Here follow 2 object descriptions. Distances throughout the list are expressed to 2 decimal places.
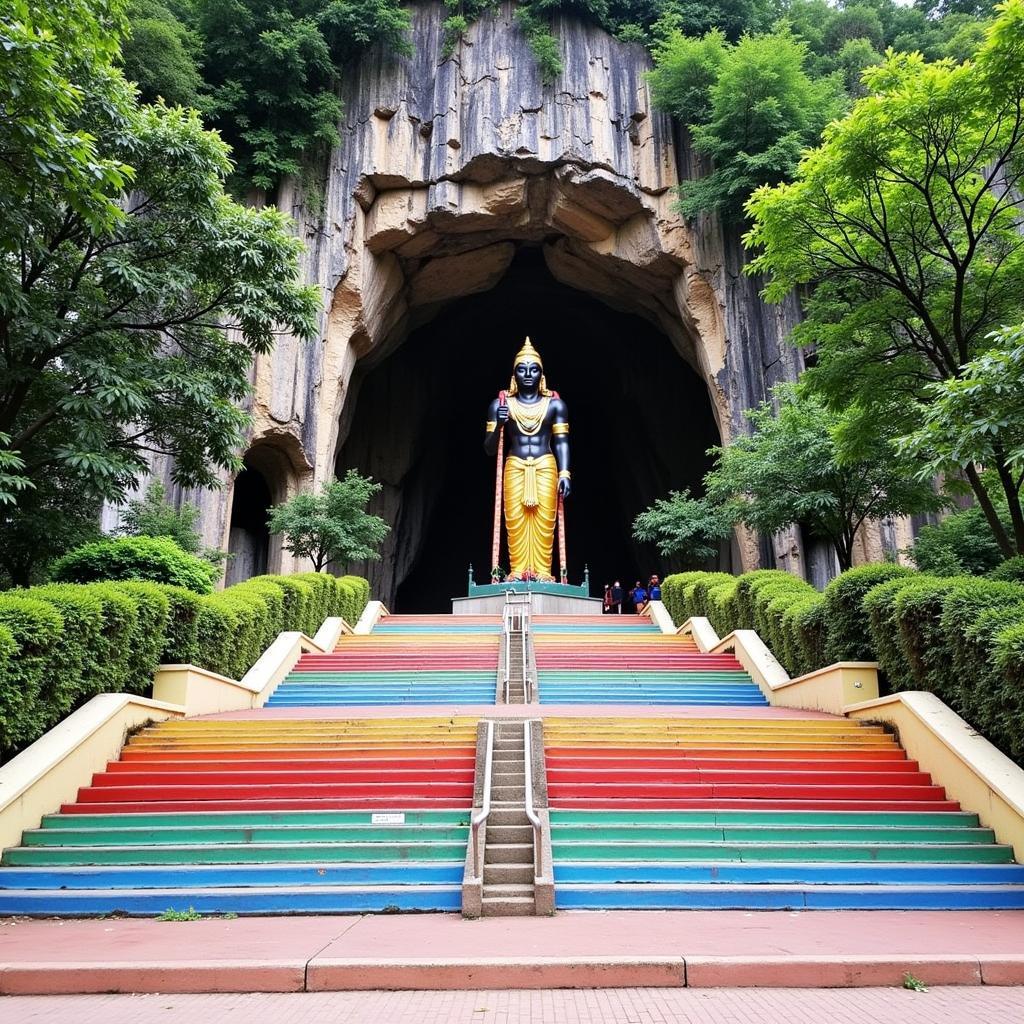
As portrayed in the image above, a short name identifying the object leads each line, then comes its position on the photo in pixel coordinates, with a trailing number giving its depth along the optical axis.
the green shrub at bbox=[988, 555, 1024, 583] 7.89
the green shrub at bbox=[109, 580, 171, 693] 7.79
